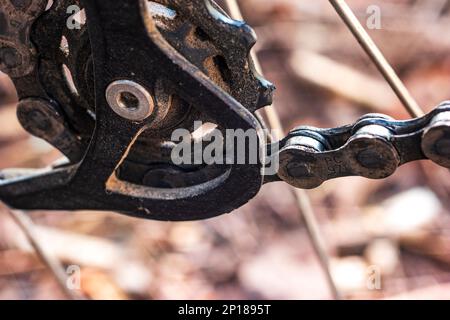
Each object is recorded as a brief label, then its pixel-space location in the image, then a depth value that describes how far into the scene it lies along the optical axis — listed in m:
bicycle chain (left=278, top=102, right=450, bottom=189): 0.28
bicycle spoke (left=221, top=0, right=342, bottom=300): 0.33
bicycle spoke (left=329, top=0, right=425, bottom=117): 0.29
